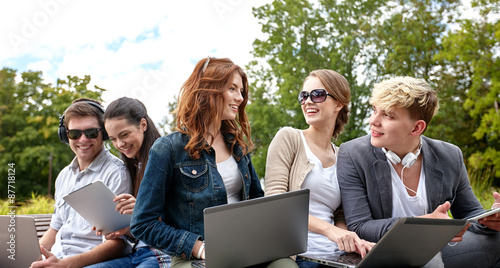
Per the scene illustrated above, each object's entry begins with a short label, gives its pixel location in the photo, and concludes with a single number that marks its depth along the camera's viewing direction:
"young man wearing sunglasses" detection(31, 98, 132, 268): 3.21
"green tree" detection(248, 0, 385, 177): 21.58
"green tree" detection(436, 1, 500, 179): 18.00
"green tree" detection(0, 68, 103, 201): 29.59
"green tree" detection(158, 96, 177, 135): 32.35
